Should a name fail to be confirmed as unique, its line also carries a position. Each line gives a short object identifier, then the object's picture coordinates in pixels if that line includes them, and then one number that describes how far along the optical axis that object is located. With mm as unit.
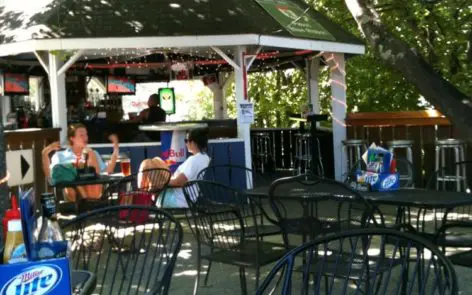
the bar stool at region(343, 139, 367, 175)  11179
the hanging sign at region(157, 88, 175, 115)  17125
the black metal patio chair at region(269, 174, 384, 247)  3865
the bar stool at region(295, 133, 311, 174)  12031
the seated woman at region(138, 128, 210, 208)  6260
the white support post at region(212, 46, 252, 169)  10047
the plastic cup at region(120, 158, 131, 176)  6742
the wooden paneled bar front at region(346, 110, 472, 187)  10648
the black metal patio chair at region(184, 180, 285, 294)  4324
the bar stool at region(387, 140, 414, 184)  10289
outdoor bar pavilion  9422
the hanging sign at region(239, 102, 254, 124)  10008
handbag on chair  5413
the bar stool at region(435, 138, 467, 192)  9586
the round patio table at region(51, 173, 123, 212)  5984
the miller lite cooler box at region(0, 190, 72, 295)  1896
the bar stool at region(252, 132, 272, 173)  14250
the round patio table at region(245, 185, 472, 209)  4121
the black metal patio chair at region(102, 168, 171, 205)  5895
